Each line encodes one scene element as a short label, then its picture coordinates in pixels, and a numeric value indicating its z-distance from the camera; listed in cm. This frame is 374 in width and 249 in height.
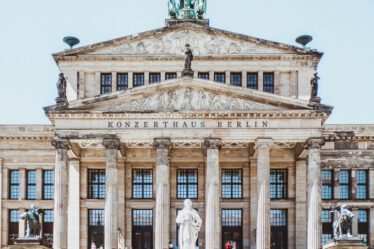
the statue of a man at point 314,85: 5725
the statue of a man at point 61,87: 5750
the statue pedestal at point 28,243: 5284
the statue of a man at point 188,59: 5750
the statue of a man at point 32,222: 5400
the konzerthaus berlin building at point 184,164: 6269
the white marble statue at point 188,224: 3822
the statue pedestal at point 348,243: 5272
